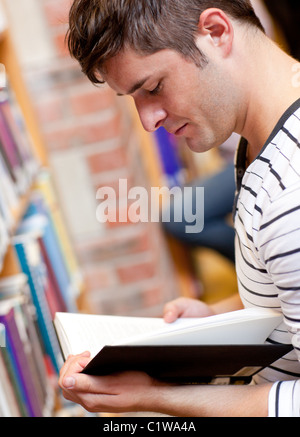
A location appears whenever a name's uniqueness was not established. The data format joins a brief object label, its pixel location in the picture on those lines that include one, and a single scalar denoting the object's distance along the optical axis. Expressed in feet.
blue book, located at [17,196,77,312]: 8.22
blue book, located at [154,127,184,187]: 12.59
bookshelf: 7.15
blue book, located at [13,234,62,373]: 7.66
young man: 5.84
